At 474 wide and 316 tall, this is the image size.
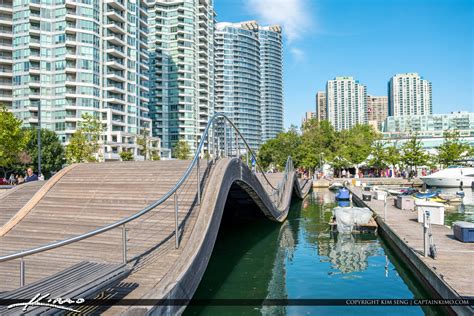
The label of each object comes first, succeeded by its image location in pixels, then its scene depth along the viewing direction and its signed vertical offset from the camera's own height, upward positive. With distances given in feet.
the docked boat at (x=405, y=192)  106.11 -9.64
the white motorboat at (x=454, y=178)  154.40 -7.72
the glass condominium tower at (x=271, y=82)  590.96 +136.27
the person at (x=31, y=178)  53.36 -2.42
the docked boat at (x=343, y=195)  79.41 -7.83
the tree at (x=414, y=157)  193.26 +1.95
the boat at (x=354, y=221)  56.08 -9.64
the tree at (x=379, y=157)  211.82 +2.18
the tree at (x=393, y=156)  204.85 +2.71
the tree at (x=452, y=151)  198.18 +5.26
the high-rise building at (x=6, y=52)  222.28 +70.97
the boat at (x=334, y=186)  159.21 -11.58
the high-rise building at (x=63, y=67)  215.72 +59.15
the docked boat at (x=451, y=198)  95.82 -10.25
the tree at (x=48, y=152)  177.65 +5.26
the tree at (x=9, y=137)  90.12 +6.56
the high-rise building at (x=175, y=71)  335.67 +87.25
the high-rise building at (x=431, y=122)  544.21 +60.94
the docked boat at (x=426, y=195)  89.97 -9.01
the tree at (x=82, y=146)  126.31 +5.71
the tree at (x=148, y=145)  214.07 +10.59
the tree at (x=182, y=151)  247.29 +7.54
